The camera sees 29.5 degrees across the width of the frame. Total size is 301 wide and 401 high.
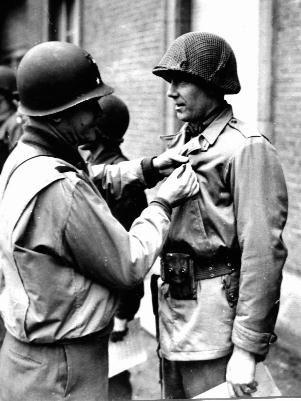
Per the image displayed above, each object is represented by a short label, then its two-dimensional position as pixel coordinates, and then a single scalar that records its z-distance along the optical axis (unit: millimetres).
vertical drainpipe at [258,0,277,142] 4945
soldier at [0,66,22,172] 5645
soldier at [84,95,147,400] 3506
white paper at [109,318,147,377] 3688
